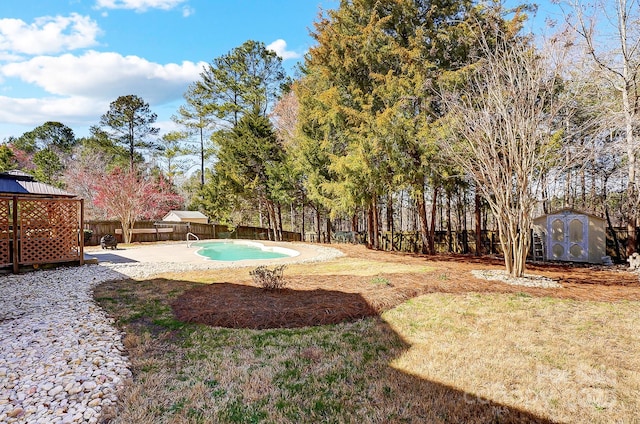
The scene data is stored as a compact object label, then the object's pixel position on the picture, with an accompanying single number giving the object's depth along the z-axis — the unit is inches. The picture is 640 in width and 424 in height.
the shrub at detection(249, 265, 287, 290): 244.8
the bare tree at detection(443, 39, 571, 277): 259.3
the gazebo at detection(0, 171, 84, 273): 338.0
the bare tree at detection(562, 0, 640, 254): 339.6
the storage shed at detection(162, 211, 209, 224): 897.5
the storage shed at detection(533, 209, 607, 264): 427.8
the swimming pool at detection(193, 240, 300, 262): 540.3
